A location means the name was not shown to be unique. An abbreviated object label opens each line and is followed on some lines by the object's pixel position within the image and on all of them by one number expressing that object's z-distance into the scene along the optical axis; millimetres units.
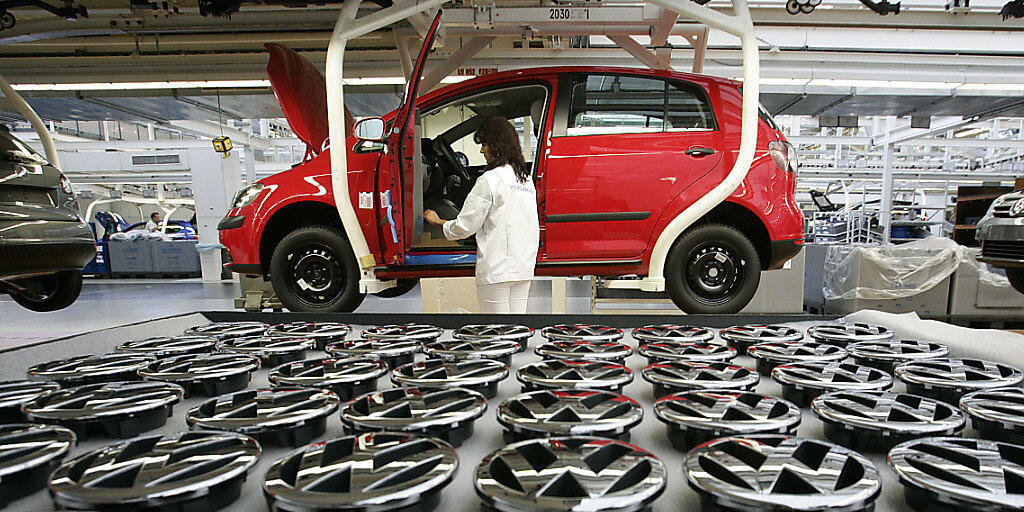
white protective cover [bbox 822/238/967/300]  4207
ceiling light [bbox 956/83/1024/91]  5246
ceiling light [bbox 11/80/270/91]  4812
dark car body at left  1930
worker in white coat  2131
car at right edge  2895
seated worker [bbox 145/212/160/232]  9852
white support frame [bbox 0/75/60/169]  2535
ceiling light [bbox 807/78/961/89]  5082
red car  2625
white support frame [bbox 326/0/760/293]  2021
